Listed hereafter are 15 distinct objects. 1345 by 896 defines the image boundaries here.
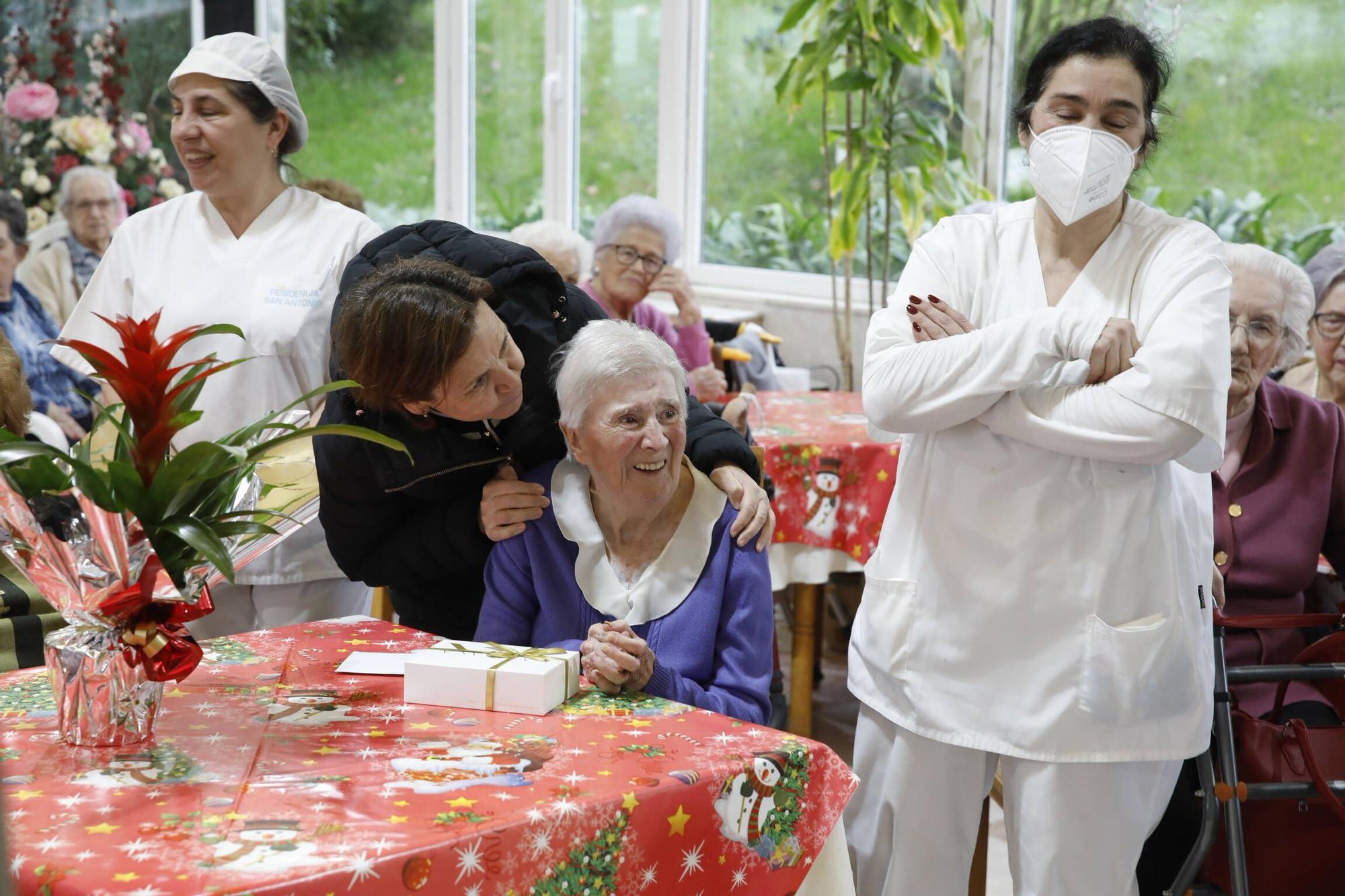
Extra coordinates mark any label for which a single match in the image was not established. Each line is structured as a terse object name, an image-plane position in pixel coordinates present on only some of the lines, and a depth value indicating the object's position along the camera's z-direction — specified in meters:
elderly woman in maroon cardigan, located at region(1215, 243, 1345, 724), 2.32
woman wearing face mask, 1.79
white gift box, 1.58
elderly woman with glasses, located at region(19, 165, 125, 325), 4.84
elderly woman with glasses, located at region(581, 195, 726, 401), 4.00
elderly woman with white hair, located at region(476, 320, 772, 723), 1.89
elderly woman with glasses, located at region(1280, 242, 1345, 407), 2.92
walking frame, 2.10
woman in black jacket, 1.89
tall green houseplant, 4.54
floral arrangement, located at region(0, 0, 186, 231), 5.50
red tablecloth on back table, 3.28
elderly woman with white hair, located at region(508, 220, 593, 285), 4.10
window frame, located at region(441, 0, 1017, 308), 5.01
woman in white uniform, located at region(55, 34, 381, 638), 2.47
